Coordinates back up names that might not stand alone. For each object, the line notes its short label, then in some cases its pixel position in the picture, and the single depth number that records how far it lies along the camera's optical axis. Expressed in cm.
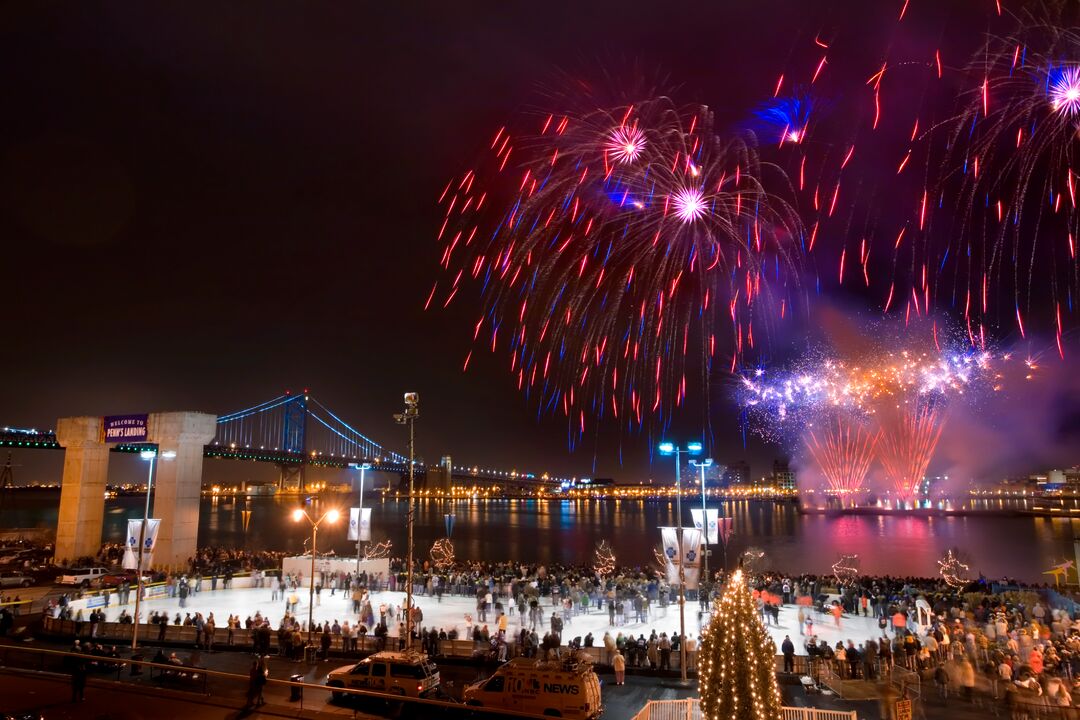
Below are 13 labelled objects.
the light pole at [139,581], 2044
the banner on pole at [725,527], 2555
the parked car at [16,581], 3509
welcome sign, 4309
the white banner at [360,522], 2969
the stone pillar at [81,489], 4500
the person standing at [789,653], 1762
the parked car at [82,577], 3447
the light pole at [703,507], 1998
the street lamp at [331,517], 2147
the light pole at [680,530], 1744
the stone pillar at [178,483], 3981
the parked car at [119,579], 3361
